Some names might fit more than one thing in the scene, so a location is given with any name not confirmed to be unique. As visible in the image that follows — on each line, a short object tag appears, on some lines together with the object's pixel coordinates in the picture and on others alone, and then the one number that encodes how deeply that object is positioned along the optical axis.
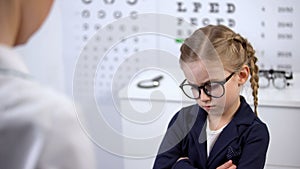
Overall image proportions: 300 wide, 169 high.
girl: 1.53
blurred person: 0.89
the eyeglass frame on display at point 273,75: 1.98
